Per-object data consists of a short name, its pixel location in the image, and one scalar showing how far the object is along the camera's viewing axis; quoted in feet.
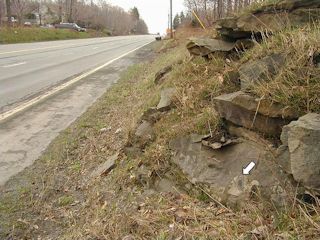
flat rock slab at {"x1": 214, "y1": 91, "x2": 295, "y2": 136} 9.46
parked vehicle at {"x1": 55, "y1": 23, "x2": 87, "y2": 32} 174.71
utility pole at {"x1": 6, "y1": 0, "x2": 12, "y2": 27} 115.70
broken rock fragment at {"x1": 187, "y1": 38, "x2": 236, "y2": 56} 15.72
